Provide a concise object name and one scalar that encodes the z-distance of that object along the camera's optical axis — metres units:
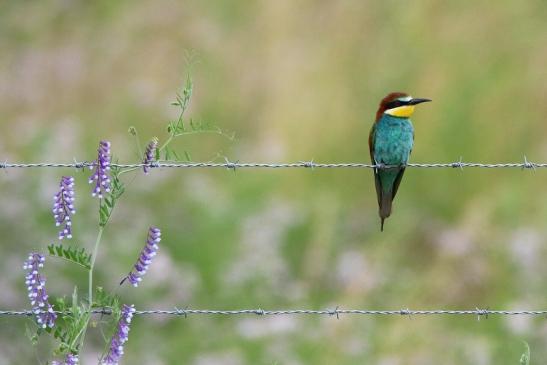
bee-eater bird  10.11
